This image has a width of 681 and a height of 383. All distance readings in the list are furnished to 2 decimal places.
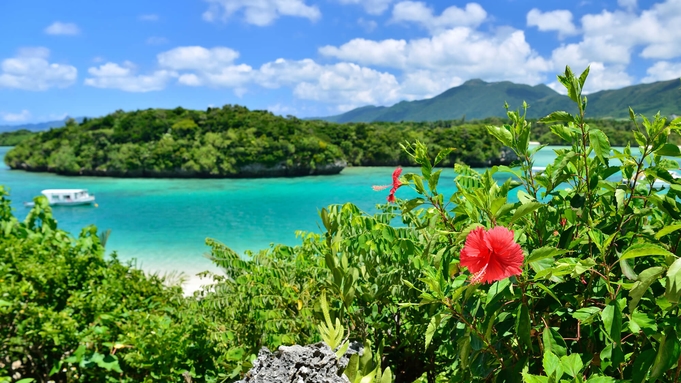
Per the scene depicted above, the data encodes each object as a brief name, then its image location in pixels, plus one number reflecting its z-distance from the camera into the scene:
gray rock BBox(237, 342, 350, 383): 1.38
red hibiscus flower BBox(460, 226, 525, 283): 0.95
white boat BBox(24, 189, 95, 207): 32.06
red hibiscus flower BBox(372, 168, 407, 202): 1.66
